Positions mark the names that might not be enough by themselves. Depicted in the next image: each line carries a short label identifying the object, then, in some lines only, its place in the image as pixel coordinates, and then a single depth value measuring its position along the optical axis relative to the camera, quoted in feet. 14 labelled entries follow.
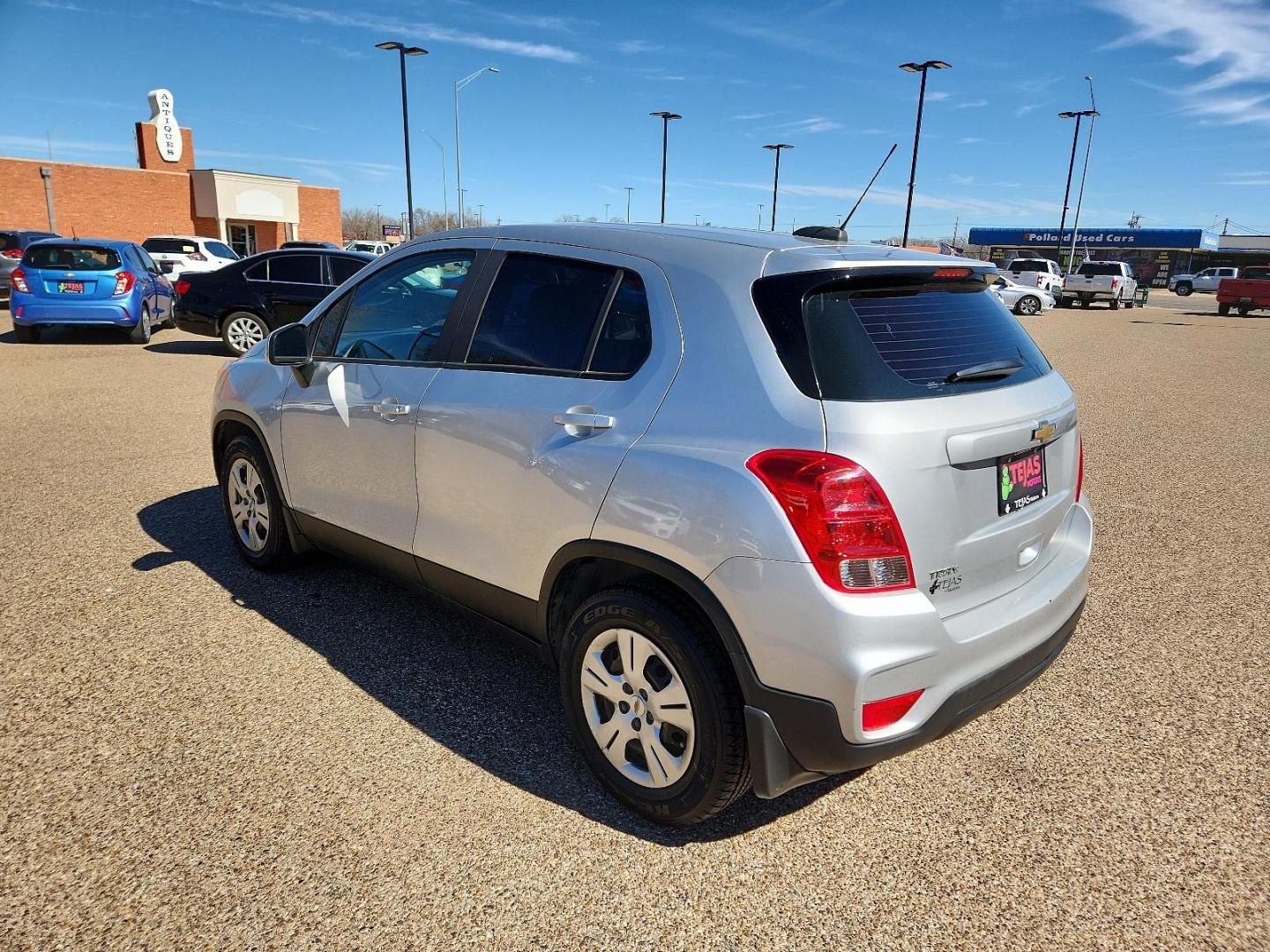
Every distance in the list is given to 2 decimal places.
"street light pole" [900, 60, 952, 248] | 88.76
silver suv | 7.21
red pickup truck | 104.42
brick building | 128.16
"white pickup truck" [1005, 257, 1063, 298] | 105.60
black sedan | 40.11
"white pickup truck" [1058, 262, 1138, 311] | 114.42
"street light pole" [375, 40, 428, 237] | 96.68
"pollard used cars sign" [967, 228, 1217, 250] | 240.12
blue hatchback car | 42.16
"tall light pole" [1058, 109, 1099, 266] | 148.66
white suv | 73.82
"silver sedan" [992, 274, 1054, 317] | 97.40
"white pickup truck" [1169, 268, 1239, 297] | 172.45
